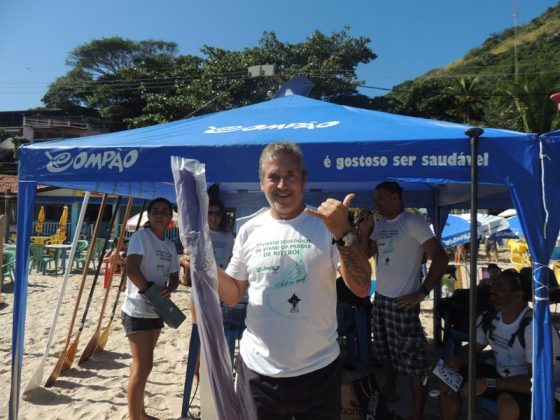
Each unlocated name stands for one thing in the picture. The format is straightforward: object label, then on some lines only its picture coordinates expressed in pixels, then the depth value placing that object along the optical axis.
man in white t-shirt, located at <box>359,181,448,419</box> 3.20
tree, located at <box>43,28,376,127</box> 22.50
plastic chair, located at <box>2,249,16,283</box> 9.09
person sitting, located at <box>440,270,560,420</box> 2.66
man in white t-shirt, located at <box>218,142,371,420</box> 1.68
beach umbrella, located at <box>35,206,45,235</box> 18.09
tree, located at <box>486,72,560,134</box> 23.09
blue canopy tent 2.30
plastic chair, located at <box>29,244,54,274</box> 11.98
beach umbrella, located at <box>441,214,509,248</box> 7.61
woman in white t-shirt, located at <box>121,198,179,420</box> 3.01
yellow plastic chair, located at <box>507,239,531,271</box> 10.28
